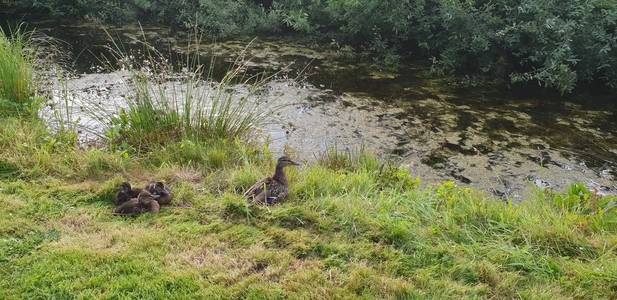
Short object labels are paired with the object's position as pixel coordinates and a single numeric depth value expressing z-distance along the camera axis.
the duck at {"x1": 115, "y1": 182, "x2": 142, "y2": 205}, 3.96
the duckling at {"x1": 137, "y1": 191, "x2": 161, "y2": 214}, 3.84
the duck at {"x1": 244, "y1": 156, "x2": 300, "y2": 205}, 4.00
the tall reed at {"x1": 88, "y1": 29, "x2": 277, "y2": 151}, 5.12
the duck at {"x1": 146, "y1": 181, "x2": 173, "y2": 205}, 3.97
